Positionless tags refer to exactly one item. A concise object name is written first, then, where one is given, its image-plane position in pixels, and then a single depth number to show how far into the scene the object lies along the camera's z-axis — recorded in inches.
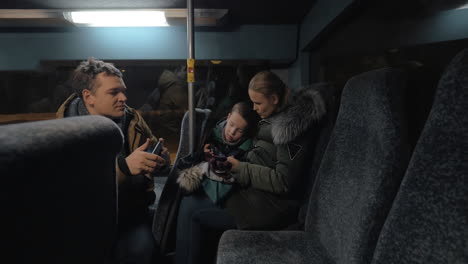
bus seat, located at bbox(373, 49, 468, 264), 14.2
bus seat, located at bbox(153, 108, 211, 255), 49.7
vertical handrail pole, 57.1
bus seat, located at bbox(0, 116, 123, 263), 12.0
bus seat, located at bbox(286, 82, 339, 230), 40.2
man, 47.1
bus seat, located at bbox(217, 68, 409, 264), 21.4
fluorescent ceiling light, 72.3
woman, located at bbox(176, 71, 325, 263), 42.2
